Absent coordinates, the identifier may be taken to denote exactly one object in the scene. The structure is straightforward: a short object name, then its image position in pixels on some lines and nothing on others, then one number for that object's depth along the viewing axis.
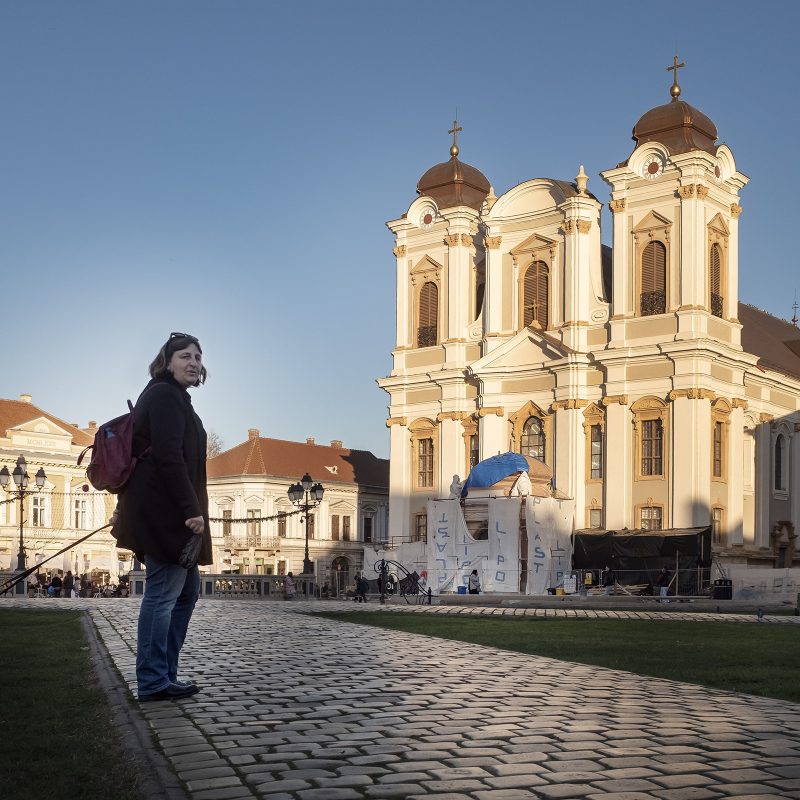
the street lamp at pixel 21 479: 36.28
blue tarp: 43.28
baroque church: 47.88
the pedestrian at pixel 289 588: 35.25
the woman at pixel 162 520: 7.38
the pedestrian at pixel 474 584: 40.59
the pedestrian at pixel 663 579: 41.46
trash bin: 35.31
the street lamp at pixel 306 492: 34.22
